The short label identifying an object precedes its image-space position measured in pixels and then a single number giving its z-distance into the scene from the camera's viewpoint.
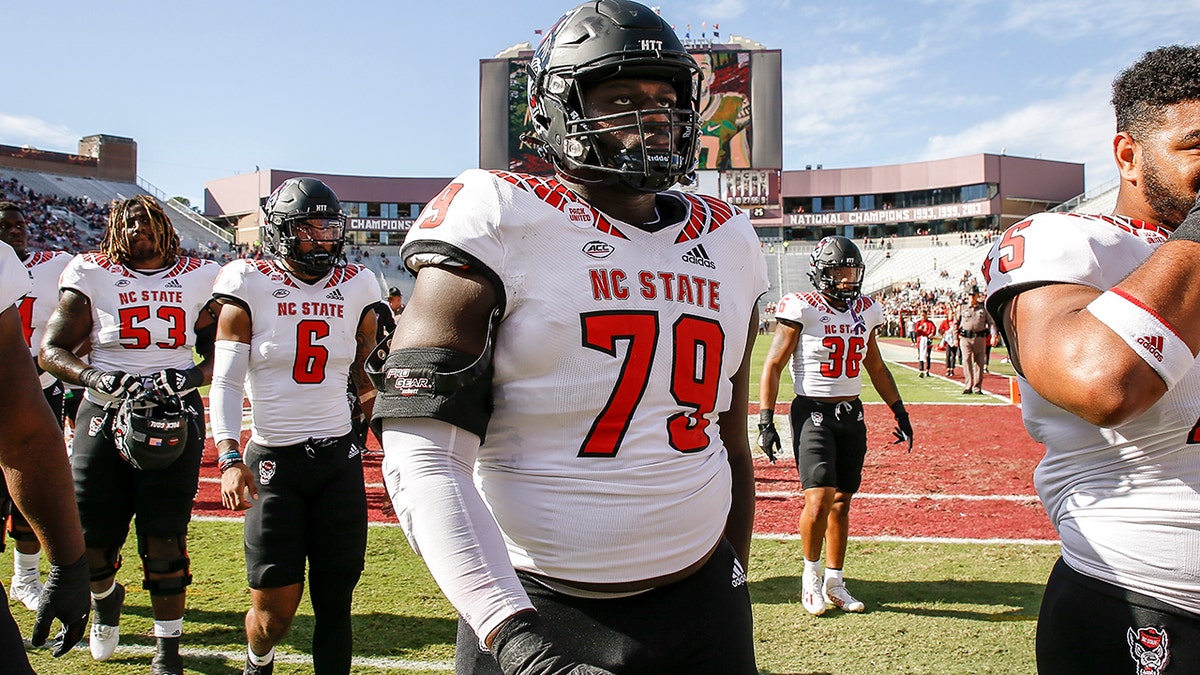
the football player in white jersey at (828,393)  5.48
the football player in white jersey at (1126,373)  1.75
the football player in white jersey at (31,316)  5.28
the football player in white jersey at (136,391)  4.15
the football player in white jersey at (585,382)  1.64
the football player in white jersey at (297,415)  3.70
